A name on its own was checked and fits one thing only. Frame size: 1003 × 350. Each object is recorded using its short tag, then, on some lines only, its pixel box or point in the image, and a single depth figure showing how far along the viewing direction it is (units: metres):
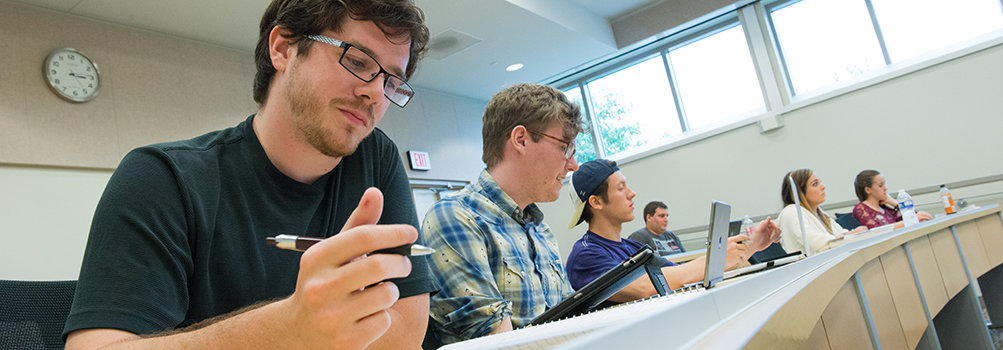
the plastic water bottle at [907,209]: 3.05
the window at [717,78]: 6.06
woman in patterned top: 4.14
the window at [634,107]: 6.57
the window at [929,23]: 4.96
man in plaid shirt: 1.25
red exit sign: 5.92
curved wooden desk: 0.41
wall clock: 3.57
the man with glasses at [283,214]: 0.50
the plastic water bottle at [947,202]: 3.46
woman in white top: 3.21
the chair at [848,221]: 4.26
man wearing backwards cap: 1.81
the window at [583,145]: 7.17
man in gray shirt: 4.74
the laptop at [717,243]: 1.13
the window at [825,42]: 5.40
